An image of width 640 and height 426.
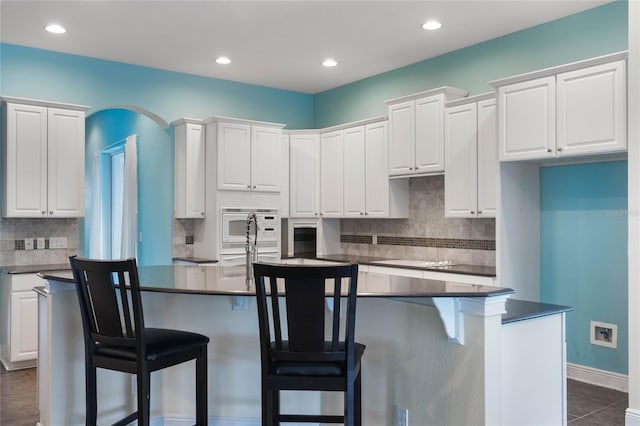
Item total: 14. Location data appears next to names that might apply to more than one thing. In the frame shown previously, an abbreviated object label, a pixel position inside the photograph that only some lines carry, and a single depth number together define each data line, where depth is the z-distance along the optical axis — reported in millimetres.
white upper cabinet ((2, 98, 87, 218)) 4609
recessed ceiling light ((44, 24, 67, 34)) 4379
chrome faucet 2915
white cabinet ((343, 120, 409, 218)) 5418
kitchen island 2275
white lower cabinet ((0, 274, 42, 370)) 4406
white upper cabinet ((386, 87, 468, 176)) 4797
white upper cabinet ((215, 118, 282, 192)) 5488
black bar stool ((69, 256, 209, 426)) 2277
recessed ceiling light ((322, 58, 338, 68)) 5385
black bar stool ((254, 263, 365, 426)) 2006
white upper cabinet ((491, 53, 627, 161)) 3434
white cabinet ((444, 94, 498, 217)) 4359
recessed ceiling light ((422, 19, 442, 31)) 4352
